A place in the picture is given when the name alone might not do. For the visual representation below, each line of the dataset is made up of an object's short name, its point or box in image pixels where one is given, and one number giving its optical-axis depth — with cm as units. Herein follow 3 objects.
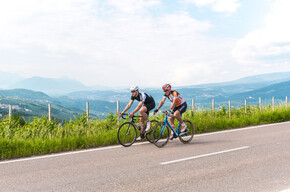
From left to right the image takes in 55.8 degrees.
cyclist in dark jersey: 827
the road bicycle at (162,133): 813
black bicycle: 845
